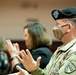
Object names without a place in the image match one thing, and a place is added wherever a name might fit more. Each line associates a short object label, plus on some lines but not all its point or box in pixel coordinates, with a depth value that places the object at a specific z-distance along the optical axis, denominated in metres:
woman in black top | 5.03
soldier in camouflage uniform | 3.60
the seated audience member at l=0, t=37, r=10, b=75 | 5.55
